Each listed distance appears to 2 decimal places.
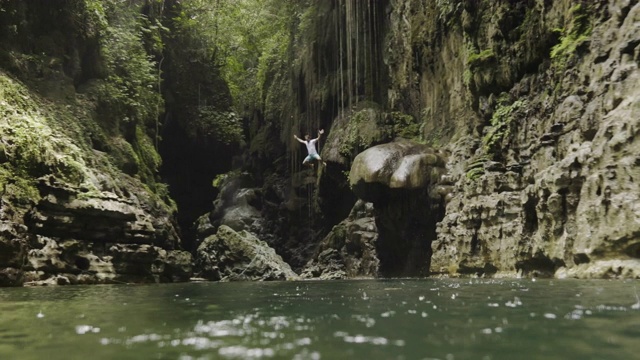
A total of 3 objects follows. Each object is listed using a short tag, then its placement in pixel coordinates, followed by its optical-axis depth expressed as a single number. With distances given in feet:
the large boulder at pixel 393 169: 65.87
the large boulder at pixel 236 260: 71.56
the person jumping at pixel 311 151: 65.63
